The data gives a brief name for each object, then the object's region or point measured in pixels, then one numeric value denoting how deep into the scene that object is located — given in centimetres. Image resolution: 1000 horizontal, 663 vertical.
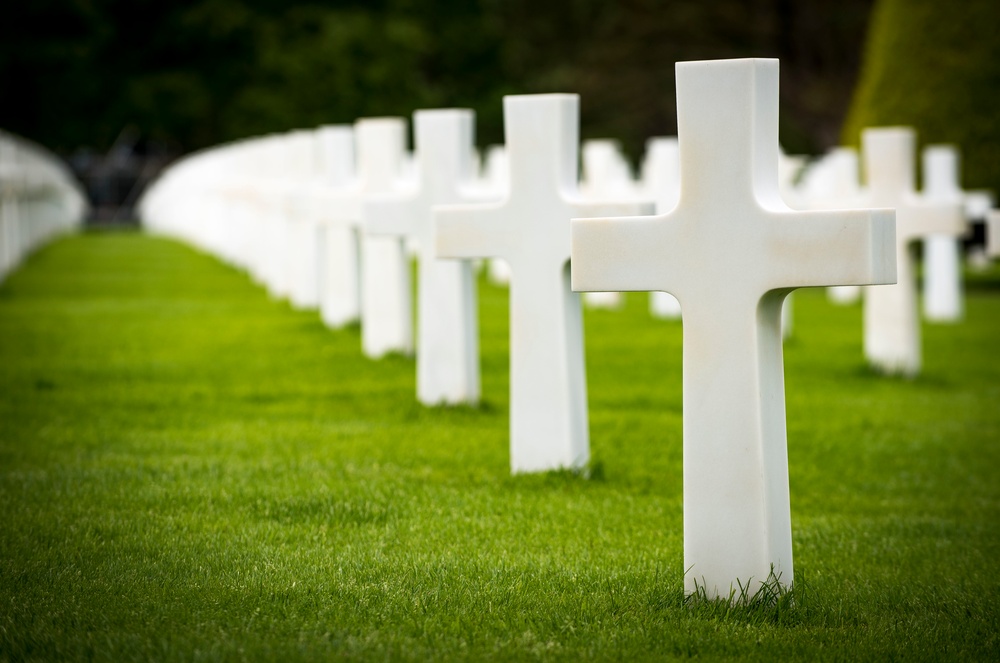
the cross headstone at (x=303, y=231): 2212
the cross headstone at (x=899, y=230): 1647
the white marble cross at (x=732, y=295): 748
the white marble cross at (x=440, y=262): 1352
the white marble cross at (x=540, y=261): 1076
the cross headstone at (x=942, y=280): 2508
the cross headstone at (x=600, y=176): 2489
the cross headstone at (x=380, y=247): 1625
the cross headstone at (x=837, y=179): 2136
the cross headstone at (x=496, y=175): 2734
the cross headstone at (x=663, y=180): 2036
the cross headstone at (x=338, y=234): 1753
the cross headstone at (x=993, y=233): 1291
